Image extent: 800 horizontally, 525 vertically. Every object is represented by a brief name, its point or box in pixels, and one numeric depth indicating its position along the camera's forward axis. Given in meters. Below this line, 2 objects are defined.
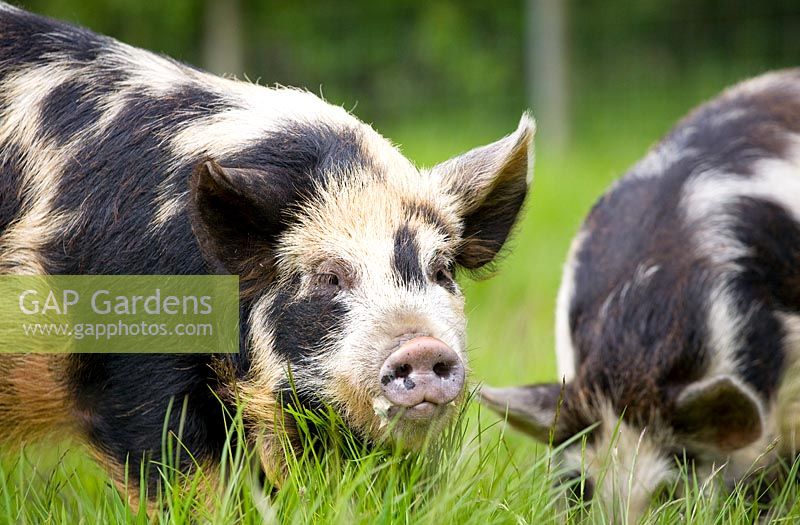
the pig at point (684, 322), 8.10
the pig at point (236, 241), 6.63
